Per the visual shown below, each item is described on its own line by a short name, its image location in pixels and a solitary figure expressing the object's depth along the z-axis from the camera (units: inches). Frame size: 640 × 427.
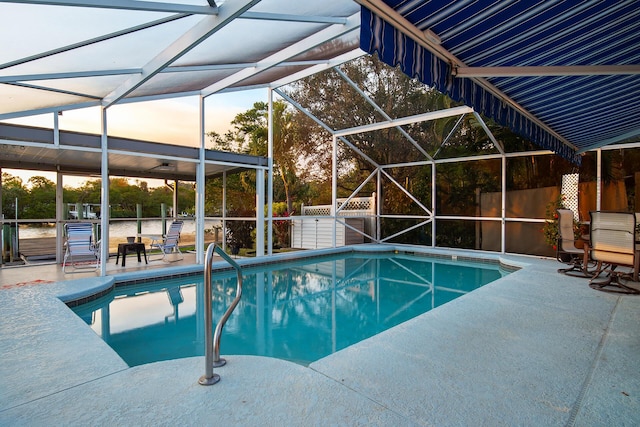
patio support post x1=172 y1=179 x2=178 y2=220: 455.4
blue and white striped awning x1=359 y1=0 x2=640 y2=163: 84.4
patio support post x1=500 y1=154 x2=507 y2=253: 383.9
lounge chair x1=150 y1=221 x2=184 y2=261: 334.3
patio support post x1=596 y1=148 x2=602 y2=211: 310.8
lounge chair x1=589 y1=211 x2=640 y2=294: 198.5
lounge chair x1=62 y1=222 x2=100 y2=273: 271.7
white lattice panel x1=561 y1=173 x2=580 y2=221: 331.0
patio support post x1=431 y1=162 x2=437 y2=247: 442.4
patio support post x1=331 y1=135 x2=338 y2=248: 445.0
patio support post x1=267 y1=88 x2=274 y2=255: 356.5
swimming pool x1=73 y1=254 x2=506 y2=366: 162.6
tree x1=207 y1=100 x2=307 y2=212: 572.7
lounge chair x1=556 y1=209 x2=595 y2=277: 258.2
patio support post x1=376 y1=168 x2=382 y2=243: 494.6
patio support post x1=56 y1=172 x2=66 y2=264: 317.1
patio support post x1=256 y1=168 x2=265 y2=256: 354.6
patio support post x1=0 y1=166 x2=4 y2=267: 295.6
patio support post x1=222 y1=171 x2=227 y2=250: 401.7
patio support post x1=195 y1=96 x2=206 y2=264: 301.6
